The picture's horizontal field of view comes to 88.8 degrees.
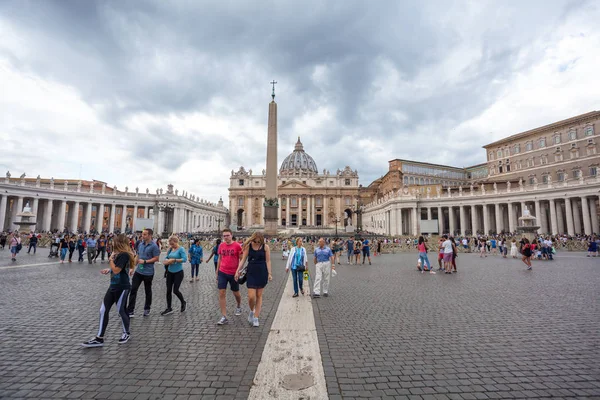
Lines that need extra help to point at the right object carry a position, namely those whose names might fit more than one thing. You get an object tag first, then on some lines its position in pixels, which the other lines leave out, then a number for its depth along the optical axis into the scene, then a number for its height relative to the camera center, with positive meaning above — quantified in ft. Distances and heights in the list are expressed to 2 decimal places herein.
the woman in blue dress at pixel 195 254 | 32.12 -2.15
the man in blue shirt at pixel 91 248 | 48.24 -2.40
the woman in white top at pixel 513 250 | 65.10 -3.12
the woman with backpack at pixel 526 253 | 42.68 -2.46
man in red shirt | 17.42 -1.73
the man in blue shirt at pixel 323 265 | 25.12 -2.54
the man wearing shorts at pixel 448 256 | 39.68 -2.73
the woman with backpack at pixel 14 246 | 48.03 -2.14
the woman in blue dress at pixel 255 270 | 16.63 -1.97
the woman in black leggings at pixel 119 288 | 13.64 -2.58
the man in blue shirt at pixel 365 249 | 53.55 -2.56
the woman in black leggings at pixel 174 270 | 19.22 -2.31
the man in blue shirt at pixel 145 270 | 18.11 -2.17
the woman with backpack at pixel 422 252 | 40.14 -2.34
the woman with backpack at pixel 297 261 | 24.82 -2.18
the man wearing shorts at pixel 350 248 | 55.11 -2.50
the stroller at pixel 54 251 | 55.16 -3.35
